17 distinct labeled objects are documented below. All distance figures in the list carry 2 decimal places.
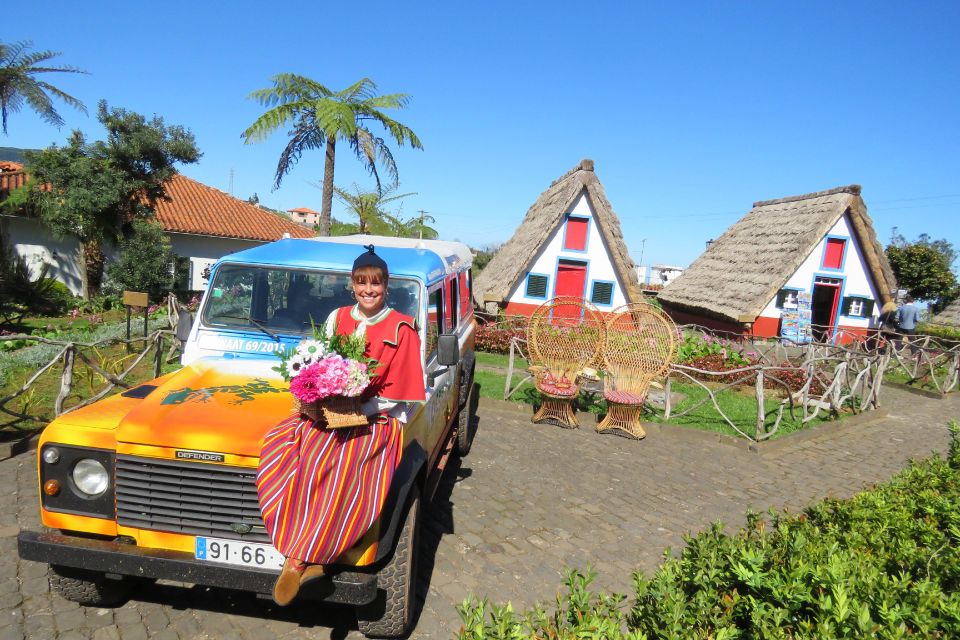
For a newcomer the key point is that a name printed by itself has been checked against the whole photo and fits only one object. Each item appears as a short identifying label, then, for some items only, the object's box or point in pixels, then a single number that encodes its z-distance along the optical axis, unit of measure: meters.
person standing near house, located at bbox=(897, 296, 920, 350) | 17.23
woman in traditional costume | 2.86
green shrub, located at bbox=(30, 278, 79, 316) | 16.23
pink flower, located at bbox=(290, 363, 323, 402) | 2.78
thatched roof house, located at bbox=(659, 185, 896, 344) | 16.08
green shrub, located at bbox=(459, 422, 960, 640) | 2.16
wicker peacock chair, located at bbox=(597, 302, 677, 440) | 8.18
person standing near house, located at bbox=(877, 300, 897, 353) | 17.52
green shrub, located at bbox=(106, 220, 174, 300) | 17.92
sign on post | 7.46
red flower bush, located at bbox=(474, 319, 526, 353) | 14.40
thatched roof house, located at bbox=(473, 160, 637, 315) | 17.06
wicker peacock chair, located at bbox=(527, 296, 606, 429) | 8.40
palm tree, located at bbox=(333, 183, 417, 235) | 20.77
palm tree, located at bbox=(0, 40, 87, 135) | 17.89
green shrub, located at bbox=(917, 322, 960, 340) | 20.05
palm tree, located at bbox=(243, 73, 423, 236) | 14.12
